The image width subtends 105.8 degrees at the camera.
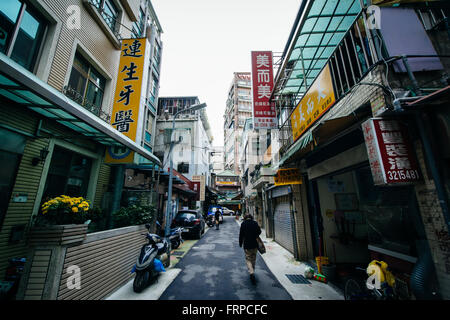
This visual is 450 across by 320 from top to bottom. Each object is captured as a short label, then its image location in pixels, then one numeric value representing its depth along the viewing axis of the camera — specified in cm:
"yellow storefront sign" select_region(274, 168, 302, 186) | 681
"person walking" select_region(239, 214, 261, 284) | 512
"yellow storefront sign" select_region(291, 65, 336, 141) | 481
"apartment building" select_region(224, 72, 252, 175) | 4366
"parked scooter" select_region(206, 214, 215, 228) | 1855
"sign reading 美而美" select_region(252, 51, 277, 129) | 872
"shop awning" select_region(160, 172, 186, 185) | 1176
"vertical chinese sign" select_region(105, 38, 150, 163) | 753
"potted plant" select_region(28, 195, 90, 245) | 288
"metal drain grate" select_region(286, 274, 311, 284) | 481
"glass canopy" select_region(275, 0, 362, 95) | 500
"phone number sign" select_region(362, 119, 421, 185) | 267
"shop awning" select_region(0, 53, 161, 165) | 243
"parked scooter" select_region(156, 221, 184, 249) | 818
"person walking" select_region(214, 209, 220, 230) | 1587
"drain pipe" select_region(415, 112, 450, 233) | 237
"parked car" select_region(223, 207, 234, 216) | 3897
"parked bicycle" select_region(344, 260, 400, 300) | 283
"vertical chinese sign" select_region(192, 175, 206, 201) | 2133
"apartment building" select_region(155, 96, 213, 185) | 2327
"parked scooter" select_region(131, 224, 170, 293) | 407
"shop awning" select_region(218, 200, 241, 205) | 3554
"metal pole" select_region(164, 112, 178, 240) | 730
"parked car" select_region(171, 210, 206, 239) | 1075
